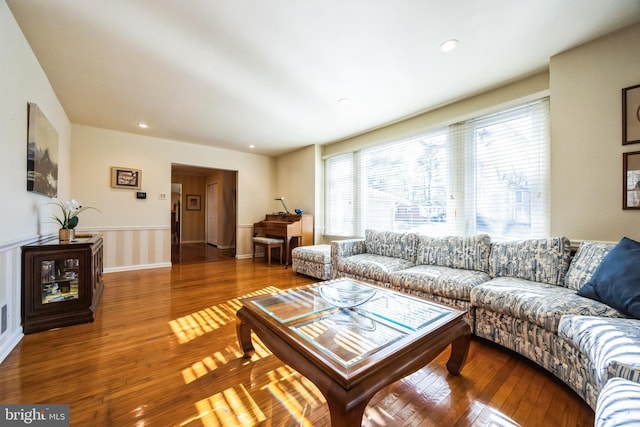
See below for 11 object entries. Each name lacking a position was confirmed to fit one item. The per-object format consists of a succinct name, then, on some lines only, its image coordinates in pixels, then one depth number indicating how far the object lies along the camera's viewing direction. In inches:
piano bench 191.8
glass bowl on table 61.2
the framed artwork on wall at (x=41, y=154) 83.7
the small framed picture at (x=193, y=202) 318.3
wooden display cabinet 80.2
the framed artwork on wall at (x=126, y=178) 165.2
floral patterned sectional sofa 46.4
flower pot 95.3
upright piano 188.4
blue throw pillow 53.4
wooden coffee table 36.1
